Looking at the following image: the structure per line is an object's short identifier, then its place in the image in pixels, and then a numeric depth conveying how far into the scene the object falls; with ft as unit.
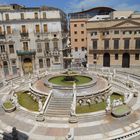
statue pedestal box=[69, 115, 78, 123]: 47.36
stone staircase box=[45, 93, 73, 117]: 50.97
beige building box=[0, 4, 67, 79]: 101.93
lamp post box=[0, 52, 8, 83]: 103.60
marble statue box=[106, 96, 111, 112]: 50.53
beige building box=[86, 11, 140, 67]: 102.63
